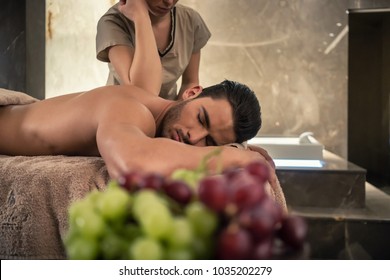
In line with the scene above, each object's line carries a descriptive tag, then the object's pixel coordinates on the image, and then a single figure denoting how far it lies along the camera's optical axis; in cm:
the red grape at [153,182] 28
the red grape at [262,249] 25
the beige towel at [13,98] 106
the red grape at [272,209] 25
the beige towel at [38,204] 66
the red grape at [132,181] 29
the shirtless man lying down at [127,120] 75
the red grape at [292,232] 27
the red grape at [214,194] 25
